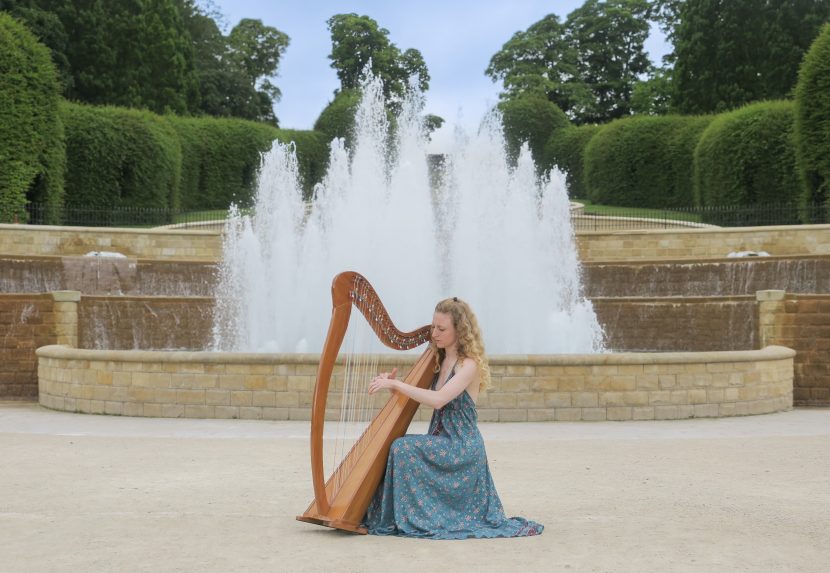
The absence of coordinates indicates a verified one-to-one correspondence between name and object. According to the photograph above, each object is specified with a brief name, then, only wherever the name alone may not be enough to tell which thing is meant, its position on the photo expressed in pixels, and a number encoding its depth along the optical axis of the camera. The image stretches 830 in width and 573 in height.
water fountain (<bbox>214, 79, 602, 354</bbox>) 16.02
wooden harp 4.82
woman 5.44
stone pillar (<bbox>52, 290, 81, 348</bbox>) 14.70
